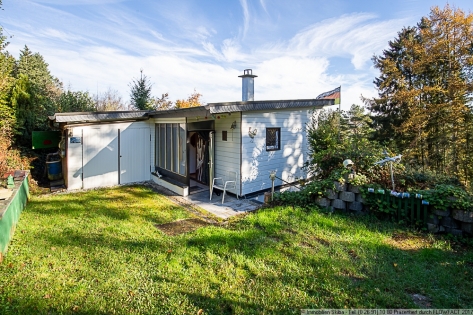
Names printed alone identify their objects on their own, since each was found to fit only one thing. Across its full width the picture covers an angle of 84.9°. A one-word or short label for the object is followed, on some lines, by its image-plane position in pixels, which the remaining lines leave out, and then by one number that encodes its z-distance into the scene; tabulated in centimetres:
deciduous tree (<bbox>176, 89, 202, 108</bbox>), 2136
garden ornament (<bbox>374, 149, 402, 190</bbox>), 515
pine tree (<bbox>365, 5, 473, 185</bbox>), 1259
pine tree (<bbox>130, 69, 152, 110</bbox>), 1440
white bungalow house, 732
